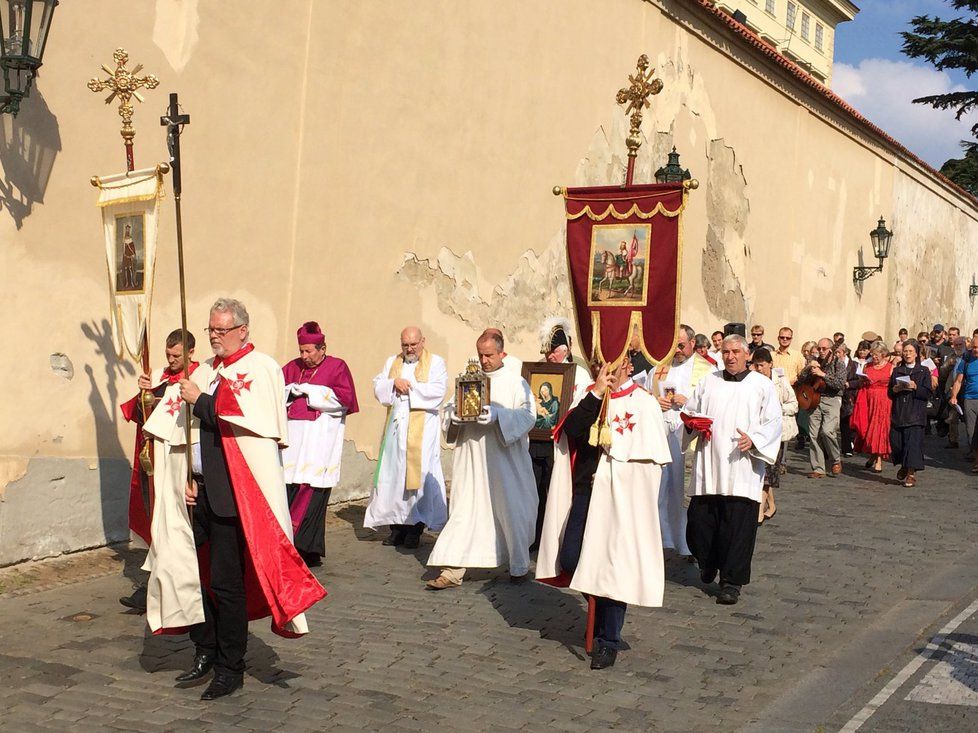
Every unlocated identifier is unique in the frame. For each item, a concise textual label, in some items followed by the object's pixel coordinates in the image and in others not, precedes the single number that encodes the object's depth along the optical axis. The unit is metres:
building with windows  43.03
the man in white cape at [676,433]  9.84
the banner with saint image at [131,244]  6.89
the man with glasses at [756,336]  16.27
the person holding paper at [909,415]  14.73
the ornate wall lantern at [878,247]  26.36
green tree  37.91
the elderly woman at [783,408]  10.52
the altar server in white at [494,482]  8.49
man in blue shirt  16.41
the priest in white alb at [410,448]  9.86
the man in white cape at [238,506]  5.84
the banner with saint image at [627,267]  7.41
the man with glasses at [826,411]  14.95
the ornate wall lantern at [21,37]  7.64
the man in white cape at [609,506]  6.68
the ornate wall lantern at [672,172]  13.37
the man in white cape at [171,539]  5.92
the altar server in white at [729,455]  8.45
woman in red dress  15.73
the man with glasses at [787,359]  14.20
